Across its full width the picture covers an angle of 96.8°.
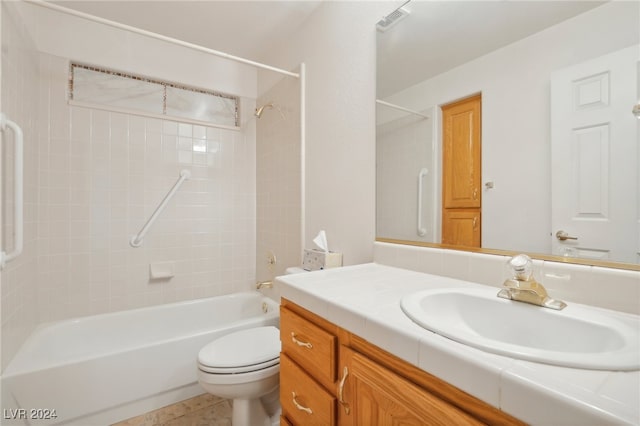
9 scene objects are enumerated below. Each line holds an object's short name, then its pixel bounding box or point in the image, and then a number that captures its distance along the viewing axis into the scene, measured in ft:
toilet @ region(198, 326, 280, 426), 4.04
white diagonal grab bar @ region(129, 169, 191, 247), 6.48
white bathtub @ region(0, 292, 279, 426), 4.11
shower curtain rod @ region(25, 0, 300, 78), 3.93
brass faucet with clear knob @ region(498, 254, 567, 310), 2.22
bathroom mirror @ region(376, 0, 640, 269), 2.23
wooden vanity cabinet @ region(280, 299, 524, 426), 1.56
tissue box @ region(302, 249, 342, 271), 4.99
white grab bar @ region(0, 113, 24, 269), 3.51
